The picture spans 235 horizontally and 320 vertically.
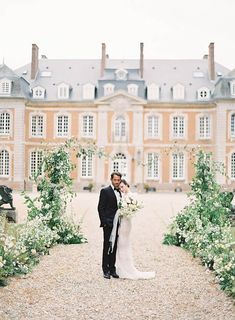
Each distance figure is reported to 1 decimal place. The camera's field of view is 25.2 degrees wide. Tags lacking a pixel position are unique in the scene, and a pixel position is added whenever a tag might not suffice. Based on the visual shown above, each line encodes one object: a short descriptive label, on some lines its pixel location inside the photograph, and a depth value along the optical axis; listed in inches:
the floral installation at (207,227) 247.9
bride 271.0
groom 270.8
